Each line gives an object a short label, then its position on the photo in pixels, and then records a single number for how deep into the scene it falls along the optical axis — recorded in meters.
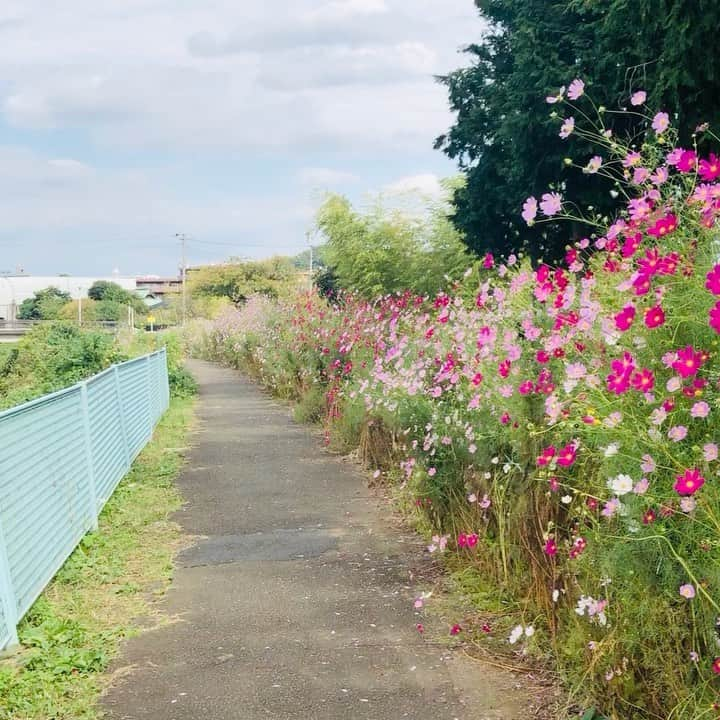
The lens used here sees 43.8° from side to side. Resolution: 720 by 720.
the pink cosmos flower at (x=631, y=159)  3.42
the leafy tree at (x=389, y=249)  19.58
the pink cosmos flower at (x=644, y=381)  2.58
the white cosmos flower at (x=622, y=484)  2.62
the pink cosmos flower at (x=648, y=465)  2.55
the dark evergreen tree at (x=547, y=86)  9.48
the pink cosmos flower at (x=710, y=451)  2.46
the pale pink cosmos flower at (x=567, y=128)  3.69
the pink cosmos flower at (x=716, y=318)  2.30
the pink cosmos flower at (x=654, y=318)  2.67
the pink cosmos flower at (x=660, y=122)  3.42
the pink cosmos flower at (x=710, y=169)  2.75
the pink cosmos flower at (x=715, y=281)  2.33
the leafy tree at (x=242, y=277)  58.25
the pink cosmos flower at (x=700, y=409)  2.50
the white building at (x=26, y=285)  99.19
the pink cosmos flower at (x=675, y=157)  3.10
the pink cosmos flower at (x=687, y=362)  2.51
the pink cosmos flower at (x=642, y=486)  2.62
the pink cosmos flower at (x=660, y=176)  3.15
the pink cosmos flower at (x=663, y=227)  2.89
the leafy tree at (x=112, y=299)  69.88
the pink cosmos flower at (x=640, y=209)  3.26
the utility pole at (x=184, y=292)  58.88
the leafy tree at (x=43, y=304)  77.06
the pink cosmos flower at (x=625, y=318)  2.69
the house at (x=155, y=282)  149.82
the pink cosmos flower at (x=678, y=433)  2.56
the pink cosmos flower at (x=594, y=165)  3.46
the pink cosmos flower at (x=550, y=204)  3.52
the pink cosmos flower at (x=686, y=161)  3.06
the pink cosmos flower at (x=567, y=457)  2.86
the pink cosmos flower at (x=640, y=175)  3.34
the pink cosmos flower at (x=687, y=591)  2.64
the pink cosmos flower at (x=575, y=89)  3.63
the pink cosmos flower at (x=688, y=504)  2.49
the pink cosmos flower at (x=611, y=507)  2.91
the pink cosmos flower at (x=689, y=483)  2.38
